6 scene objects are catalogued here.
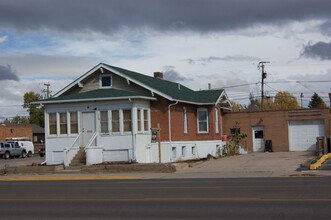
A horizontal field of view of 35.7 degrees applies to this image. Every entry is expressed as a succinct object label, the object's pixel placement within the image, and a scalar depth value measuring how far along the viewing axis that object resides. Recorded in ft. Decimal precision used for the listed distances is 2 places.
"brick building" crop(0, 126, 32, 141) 262.51
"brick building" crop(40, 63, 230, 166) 106.73
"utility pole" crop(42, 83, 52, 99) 308.44
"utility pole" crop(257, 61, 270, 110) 230.89
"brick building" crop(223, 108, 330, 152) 145.59
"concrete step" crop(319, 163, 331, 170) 83.28
